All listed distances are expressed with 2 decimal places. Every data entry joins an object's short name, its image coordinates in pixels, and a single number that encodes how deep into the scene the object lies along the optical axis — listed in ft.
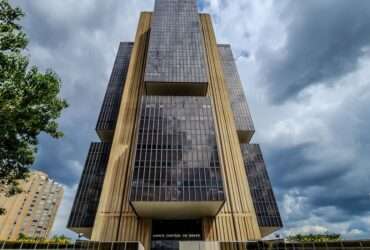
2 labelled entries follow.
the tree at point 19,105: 39.60
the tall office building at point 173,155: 95.20
